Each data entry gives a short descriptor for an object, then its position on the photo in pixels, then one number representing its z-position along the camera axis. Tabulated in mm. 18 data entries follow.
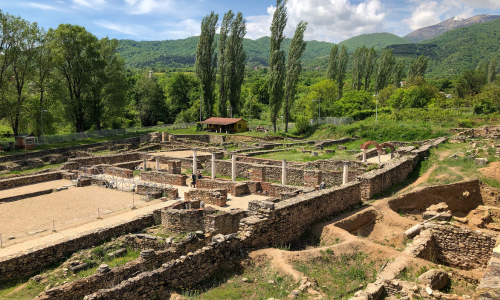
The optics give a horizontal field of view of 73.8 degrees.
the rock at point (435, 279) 8195
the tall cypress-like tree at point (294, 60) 50750
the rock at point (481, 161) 19812
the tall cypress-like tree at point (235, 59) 58156
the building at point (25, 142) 38719
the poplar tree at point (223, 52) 58656
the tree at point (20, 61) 38375
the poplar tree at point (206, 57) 59000
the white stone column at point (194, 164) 24380
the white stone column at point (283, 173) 20703
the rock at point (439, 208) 14562
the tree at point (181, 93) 82412
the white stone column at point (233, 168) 23000
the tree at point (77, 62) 45791
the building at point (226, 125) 55281
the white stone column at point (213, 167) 23303
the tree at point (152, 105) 70500
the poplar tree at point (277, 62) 50656
